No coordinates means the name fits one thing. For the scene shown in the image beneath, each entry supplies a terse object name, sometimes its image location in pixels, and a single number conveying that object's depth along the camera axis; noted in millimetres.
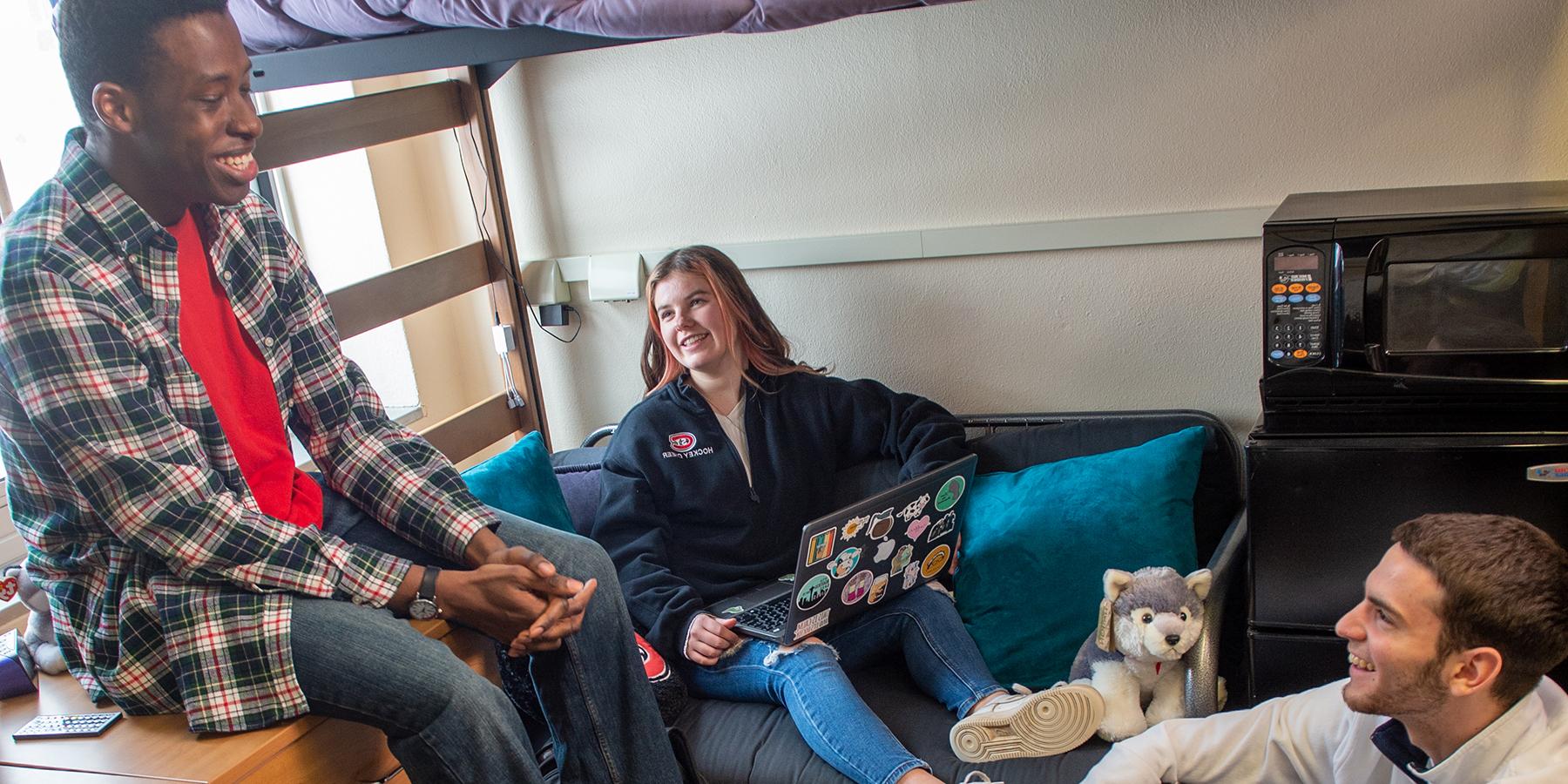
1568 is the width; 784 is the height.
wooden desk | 1444
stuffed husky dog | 1937
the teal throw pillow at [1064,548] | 2186
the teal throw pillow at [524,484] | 2293
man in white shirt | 1381
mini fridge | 1810
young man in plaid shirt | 1448
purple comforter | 1932
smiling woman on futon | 2166
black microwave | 1780
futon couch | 1932
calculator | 1549
